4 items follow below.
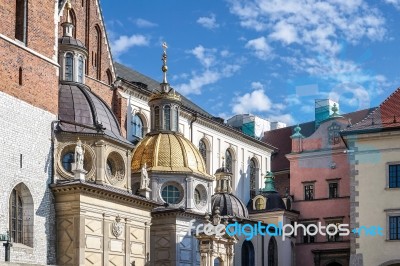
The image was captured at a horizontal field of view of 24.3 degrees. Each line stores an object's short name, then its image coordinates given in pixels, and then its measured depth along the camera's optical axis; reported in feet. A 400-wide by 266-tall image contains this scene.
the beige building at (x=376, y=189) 162.61
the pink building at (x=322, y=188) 203.92
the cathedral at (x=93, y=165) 122.62
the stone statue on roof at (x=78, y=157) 130.52
